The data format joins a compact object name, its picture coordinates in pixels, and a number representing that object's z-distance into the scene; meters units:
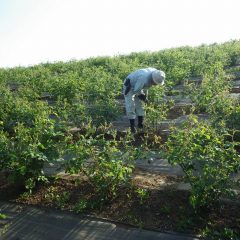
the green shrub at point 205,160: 4.30
